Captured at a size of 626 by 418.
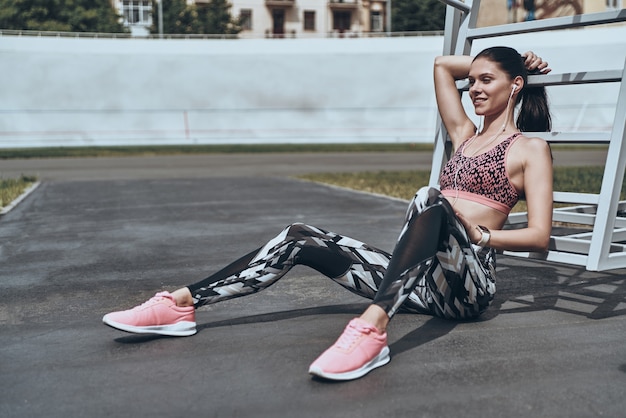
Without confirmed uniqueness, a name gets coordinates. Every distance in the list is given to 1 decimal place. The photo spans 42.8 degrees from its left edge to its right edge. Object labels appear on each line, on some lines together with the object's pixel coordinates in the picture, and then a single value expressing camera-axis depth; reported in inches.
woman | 115.4
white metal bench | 136.4
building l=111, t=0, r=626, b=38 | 2144.4
